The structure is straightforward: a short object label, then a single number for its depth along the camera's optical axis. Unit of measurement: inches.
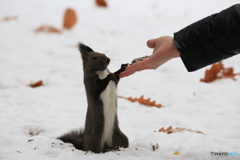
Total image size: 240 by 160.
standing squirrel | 212.1
